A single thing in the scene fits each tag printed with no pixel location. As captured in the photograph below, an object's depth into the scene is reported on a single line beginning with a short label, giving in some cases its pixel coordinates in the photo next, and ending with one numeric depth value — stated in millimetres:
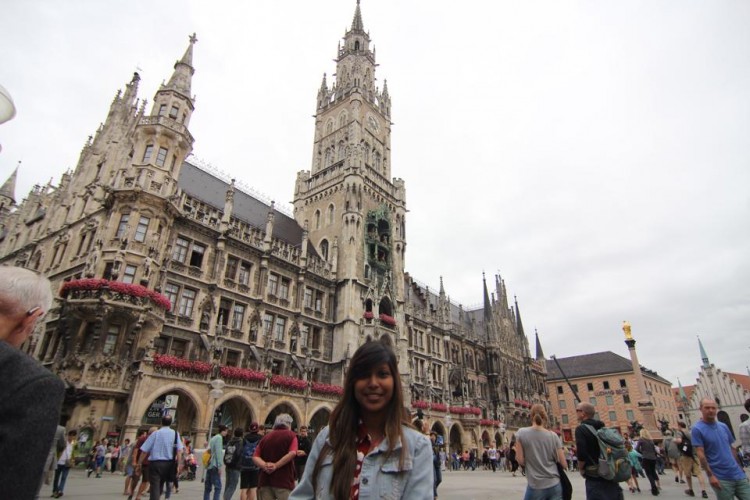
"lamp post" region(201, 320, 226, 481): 22125
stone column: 28703
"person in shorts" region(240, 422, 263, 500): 8297
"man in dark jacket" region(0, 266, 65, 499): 1775
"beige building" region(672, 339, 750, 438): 69438
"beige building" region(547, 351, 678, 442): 64250
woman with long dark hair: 2414
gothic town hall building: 20766
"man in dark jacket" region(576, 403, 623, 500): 5578
